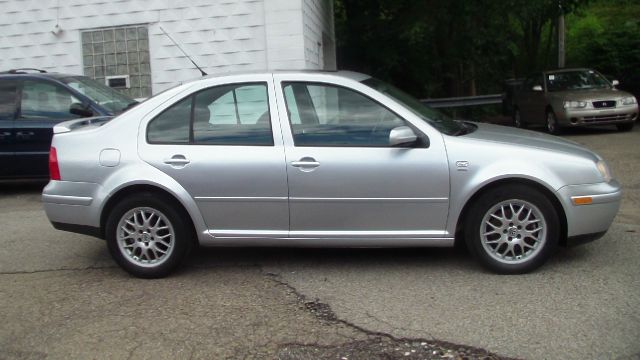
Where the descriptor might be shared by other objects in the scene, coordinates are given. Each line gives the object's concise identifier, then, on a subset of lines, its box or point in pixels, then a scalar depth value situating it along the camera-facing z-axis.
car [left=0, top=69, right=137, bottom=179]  8.91
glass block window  12.26
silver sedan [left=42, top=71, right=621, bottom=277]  5.03
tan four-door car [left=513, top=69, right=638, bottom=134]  13.85
